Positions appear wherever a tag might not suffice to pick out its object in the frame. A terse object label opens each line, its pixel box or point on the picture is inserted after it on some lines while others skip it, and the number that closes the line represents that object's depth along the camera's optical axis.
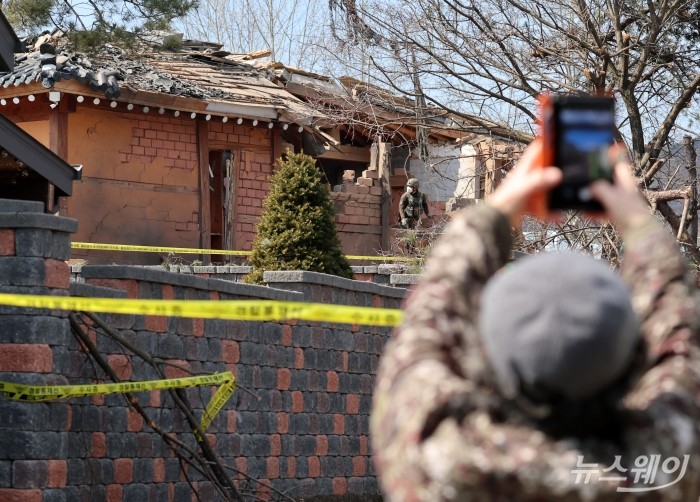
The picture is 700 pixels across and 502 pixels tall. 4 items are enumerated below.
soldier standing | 38.10
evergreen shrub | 25.06
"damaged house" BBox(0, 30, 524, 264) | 32.40
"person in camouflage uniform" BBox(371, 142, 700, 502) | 4.14
